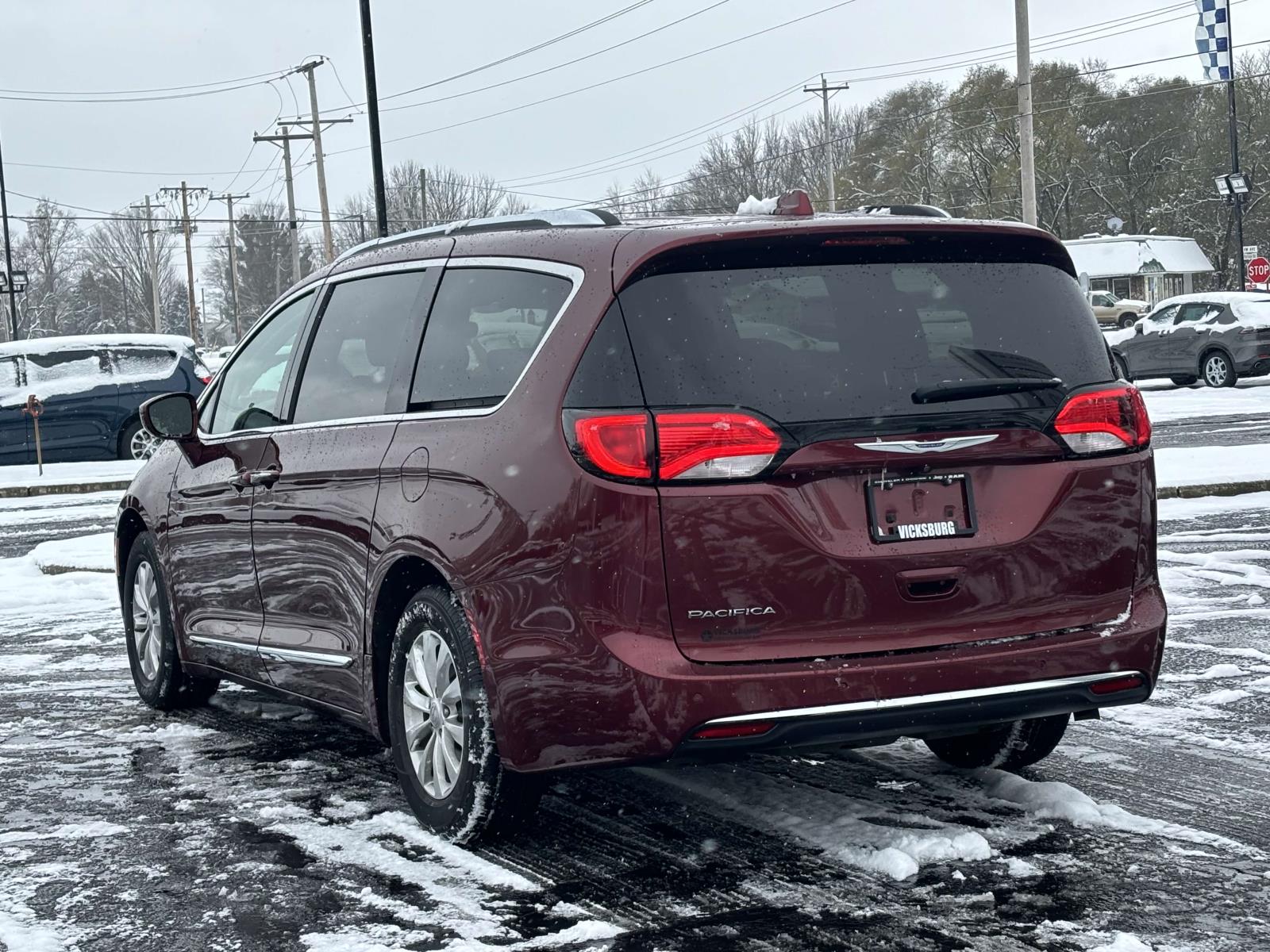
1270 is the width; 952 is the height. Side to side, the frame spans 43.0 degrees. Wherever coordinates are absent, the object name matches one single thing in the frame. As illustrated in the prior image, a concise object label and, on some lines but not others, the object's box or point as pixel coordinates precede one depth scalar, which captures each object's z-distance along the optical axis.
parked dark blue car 23.19
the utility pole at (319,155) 52.06
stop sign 41.28
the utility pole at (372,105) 28.33
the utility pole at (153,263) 97.12
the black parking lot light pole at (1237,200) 44.22
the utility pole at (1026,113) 29.66
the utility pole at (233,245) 95.69
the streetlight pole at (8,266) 42.81
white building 73.12
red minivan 4.00
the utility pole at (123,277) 119.69
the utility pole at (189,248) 81.79
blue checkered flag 39.50
